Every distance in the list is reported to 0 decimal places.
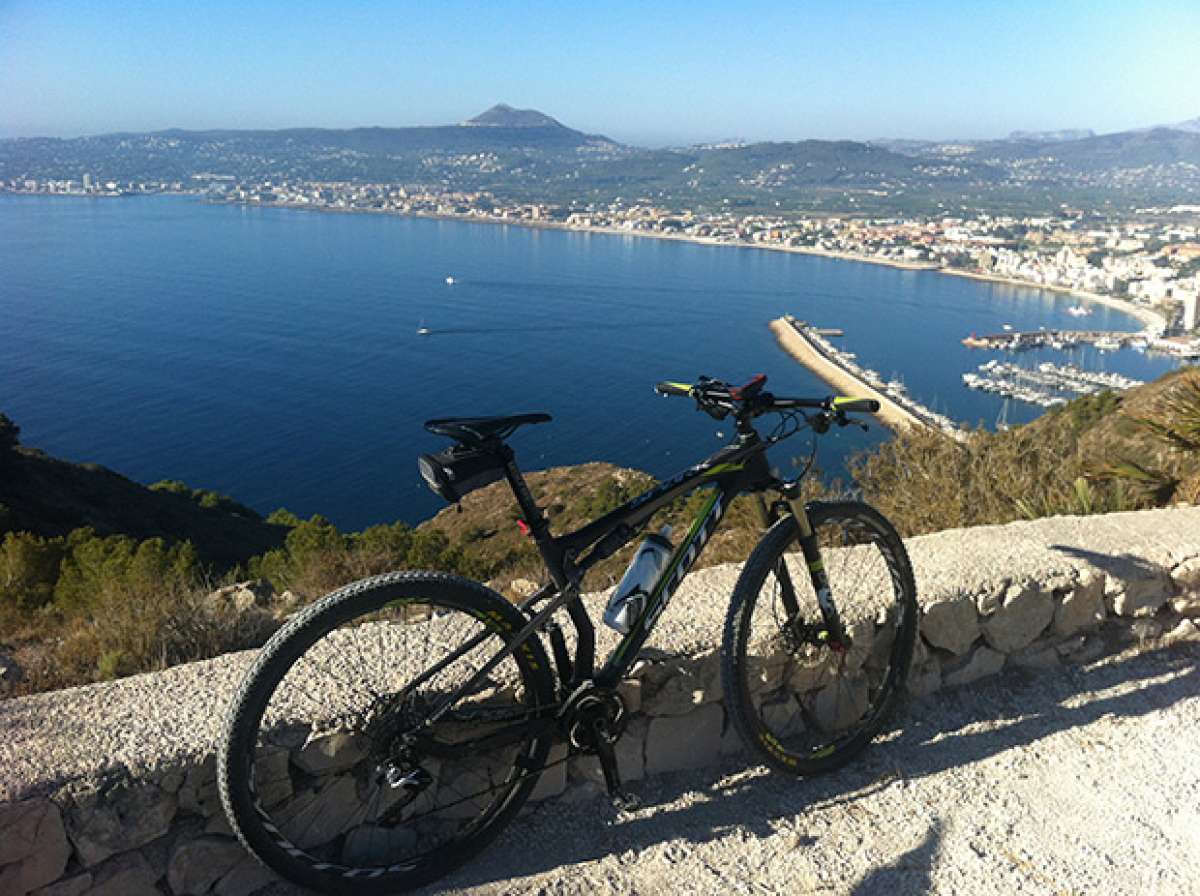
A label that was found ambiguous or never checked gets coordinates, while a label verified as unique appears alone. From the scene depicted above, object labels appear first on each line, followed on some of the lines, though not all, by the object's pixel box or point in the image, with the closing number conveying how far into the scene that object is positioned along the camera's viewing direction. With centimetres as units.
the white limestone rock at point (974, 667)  313
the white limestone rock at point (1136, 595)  336
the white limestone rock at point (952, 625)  303
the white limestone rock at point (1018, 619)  314
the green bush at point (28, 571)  516
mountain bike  194
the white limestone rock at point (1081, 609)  326
